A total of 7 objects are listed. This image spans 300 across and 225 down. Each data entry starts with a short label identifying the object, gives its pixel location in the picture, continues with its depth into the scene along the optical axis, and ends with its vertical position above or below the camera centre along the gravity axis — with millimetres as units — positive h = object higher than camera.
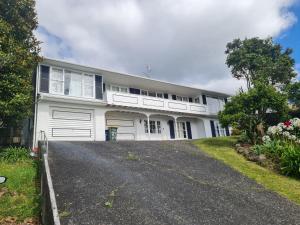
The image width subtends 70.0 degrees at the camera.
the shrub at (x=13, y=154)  10231 -29
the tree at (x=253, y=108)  13325 +1896
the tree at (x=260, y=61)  24158 +8809
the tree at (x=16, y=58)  11274 +5358
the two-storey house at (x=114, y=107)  14394 +3157
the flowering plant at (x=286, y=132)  10697 +256
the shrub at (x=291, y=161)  8576 -1038
